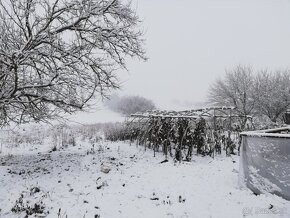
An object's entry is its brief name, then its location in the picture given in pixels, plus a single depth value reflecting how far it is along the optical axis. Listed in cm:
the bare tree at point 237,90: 2589
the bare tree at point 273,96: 2447
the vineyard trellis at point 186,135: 921
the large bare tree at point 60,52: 581
